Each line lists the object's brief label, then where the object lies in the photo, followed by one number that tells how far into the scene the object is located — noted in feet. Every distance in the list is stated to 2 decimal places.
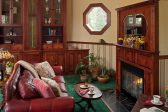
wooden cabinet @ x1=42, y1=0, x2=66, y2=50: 15.44
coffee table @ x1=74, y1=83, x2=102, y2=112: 8.05
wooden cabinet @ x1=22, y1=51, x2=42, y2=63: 15.08
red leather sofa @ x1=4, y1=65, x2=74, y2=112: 6.02
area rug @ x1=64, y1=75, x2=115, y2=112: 9.43
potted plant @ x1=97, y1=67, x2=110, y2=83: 13.87
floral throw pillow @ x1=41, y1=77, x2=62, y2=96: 6.87
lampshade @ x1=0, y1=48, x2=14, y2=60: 9.72
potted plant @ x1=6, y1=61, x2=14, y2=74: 9.32
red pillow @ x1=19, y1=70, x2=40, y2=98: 6.53
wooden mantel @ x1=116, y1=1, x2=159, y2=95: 8.16
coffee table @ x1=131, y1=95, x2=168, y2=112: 6.37
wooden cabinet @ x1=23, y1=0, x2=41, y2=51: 14.81
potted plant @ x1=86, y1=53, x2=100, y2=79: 14.83
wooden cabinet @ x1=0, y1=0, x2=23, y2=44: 14.58
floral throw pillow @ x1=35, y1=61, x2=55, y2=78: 10.05
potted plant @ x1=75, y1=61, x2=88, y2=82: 14.17
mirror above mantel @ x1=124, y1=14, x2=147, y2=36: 9.11
